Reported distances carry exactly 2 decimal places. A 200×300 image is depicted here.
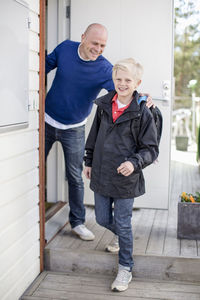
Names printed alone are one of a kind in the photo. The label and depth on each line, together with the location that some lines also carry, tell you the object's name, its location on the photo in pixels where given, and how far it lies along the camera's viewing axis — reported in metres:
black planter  3.21
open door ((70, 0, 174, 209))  3.80
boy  2.55
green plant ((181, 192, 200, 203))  3.29
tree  13.35
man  3.06
